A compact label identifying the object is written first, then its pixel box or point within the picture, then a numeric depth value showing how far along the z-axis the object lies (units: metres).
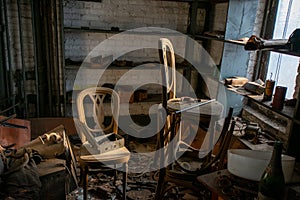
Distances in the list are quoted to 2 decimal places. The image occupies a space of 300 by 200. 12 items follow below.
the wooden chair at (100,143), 2.32
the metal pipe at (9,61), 2.99
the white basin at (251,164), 1.33
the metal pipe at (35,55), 3.16
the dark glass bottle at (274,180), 1.22
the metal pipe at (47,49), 3.24
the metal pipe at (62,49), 3.19
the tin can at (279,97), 1.93
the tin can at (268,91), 2.19
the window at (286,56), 2.68
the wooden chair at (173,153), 1.88
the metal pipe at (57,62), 3.23
